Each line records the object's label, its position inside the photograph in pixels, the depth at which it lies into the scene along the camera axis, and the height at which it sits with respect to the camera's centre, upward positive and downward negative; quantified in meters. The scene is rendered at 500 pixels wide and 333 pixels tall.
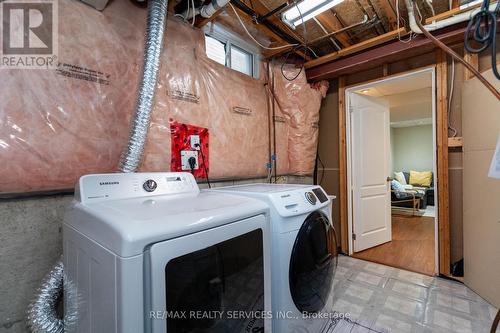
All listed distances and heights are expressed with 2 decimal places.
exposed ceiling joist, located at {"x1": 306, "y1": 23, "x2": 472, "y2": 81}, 1.93 +1.07
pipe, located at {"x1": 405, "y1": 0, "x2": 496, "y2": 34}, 1.67 +1.11
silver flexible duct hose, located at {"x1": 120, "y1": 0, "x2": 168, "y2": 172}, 1.29 +0.47
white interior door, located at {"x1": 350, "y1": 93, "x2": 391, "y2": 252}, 2.88 -0.08
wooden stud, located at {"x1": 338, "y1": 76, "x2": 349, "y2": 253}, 2.90 -0.04
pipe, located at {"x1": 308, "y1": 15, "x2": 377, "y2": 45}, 2.04 +1.24
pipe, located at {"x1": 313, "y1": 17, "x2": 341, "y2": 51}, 2.07 +1.29
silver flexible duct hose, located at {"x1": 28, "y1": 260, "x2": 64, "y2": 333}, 0.99 -0.60
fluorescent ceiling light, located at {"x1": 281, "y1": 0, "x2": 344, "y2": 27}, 1.71 +1.20
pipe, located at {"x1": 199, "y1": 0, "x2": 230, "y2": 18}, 1.50 +1.09
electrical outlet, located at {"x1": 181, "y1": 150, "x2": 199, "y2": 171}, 1.73 +0.08
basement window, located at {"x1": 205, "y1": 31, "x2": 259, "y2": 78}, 2.13 +1.14
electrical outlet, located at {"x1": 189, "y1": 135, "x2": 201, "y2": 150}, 1.79 +0.20
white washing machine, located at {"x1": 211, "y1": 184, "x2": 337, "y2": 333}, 1.14 -0.48
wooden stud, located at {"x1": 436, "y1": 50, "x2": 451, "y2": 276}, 2.24 +0.04
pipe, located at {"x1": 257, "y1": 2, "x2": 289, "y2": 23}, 1.74 +1.20
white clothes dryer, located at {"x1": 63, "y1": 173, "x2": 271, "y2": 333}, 0.63 -0.30
